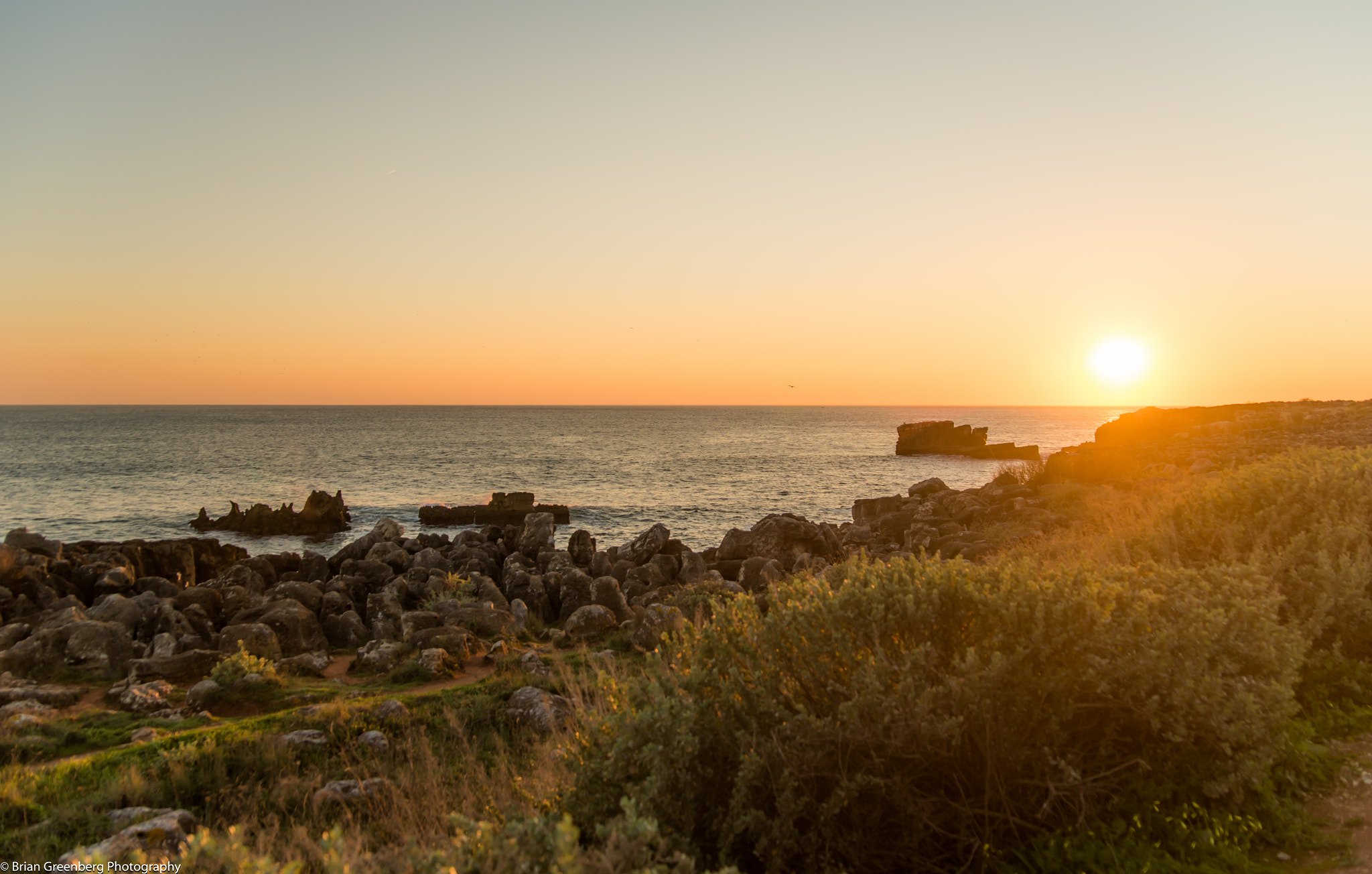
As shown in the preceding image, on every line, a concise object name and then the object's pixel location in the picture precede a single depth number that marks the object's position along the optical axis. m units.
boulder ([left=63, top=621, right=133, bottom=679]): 12.78
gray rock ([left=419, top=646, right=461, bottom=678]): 12.77
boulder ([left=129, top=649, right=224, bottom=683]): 12.43
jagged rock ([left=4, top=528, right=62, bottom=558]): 24.27
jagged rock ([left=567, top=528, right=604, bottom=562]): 24.31
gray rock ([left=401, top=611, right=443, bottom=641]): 15.23
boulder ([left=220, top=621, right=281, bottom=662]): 13.84
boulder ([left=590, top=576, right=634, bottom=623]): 17.05
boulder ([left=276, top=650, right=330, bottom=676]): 12.98
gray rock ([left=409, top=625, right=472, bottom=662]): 13.74
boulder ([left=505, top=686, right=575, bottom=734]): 9.48
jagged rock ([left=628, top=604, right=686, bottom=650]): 13.52
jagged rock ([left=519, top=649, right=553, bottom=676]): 11.97
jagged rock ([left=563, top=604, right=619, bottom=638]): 15.48
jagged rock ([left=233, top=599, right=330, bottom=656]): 14.64
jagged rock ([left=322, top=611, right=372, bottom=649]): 15.59
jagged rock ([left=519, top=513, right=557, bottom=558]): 25.45
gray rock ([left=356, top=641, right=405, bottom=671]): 13.32
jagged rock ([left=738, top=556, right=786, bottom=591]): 20.09
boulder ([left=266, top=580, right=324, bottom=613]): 17.55
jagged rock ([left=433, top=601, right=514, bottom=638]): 15.56
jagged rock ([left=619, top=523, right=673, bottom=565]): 23.64
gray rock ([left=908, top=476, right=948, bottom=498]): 34.84
